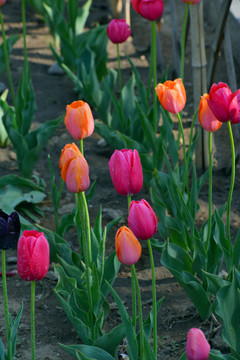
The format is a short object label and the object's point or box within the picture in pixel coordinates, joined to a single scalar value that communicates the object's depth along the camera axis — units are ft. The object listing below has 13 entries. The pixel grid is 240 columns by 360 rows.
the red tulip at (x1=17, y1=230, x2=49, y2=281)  10.69
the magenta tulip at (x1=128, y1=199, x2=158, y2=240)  10.71
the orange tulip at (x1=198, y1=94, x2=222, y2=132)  11.52
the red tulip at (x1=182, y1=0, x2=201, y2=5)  12.72
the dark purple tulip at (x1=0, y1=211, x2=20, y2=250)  10.89
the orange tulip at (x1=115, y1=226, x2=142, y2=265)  10.72
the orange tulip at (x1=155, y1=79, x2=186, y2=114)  11.82
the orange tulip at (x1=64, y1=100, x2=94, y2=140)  11.43
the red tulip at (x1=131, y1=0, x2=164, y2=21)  12.54
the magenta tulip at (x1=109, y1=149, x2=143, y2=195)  10.90
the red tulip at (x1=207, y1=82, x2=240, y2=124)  11.21
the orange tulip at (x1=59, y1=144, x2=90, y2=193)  11.00
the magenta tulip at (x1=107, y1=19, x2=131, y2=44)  13.58
